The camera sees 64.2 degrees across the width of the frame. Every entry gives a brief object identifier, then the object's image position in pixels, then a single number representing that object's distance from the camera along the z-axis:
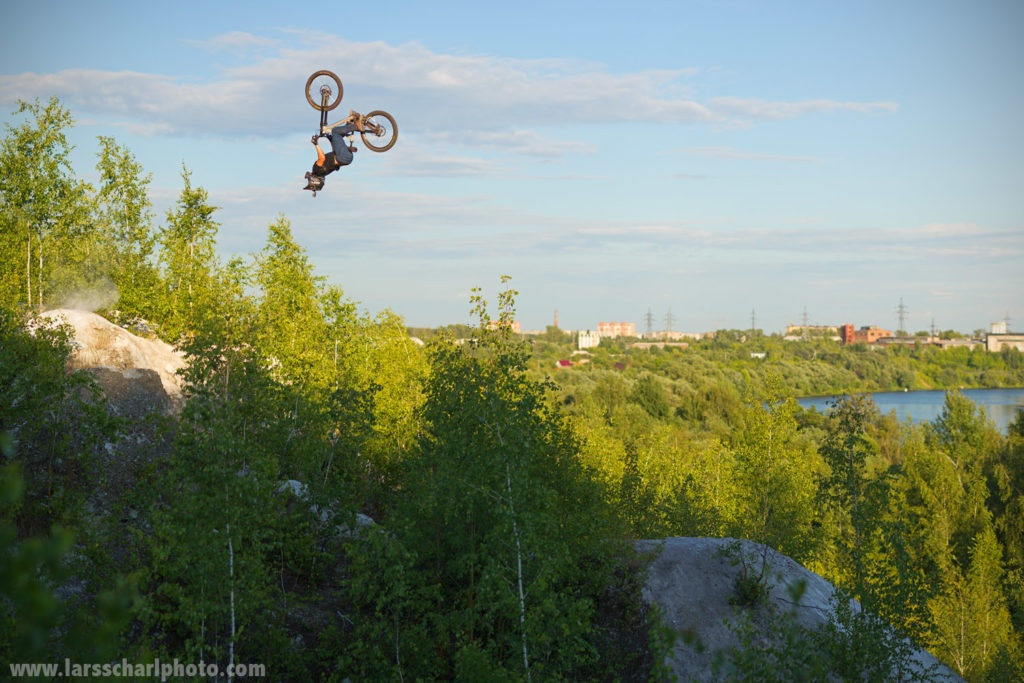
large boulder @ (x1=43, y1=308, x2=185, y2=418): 20.67
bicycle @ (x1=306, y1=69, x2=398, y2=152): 16.86
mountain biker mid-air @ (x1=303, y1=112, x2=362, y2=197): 16.84
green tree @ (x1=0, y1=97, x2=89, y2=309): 28.89
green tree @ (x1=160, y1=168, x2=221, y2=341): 29.66
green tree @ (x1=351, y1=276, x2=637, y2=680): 13.19
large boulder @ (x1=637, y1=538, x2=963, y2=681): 16.12
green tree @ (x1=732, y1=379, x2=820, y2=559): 26.00
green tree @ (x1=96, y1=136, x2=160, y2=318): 36.88
